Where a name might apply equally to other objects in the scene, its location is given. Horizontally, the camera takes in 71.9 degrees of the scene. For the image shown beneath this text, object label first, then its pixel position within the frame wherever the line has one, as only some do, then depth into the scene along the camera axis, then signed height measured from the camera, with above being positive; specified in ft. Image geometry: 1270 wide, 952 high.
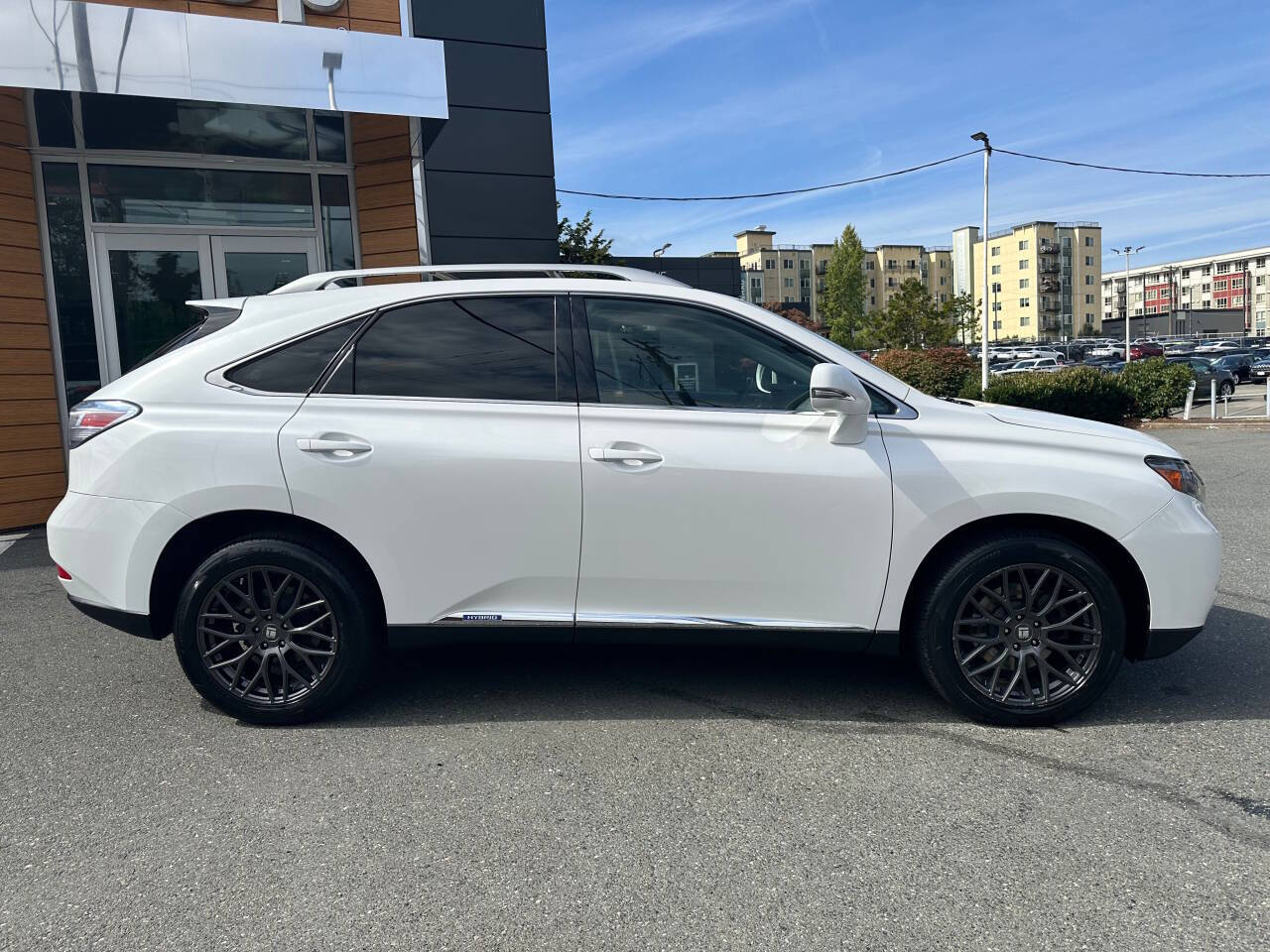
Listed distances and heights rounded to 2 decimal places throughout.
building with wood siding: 22.76 +6.76
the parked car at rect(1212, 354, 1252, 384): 128.47 -4.08
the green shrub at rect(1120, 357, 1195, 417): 62.03 -3.16
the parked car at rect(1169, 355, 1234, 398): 103.25 -4.85
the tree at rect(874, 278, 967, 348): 136.05 +4.83
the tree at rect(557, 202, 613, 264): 65.82 +9.15
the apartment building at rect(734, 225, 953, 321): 387.55 +38.63
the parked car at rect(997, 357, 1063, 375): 165.99 -3.38
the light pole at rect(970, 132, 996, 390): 79.35 +9.33
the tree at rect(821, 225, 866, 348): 220.23 +17.51
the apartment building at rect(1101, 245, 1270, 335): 370.94 +25.40
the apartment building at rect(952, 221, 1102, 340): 373.40 +28.87
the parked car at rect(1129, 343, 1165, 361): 180.86 -1.79
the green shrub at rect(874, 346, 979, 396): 69.51 -1.50
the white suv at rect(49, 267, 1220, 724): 10.85 -1.91
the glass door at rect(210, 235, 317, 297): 28.55 +3.77
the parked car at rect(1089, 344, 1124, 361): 192.54 -1.95
